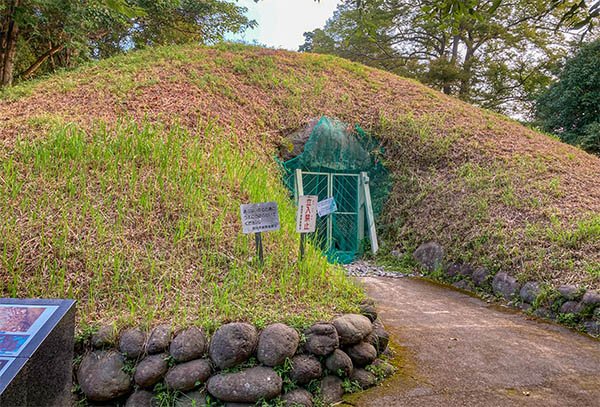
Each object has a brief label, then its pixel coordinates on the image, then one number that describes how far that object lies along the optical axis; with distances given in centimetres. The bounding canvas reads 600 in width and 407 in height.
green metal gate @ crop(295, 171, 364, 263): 718
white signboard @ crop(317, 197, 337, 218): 438
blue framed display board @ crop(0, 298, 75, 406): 167
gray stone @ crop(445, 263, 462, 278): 539
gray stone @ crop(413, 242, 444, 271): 573
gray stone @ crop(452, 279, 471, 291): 514
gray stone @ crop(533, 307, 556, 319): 412
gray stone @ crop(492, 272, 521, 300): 459
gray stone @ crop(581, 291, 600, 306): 382
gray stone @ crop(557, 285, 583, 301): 399
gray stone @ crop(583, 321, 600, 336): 372
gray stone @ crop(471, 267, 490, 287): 496
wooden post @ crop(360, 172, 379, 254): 679
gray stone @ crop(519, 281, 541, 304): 431
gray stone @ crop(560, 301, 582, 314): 395
